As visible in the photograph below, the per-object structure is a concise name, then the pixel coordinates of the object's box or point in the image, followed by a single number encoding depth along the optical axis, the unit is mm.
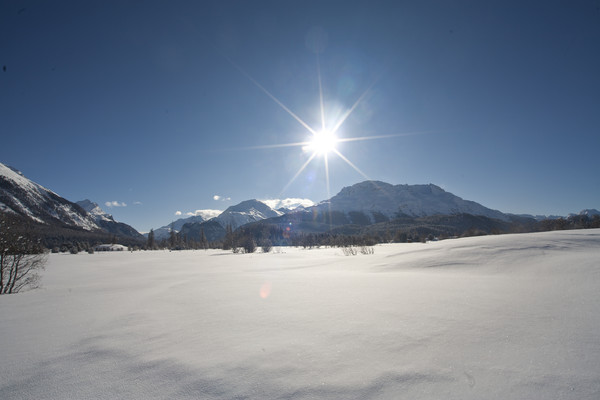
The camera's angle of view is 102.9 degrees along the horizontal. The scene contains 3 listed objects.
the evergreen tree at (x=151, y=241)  71388
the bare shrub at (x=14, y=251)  8305
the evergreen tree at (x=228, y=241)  51662
